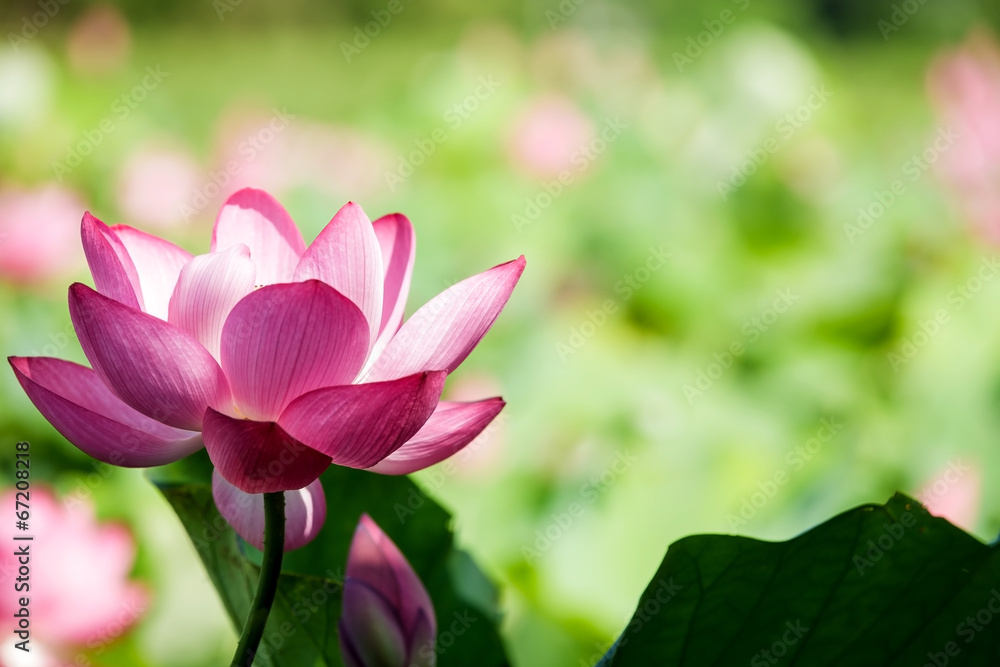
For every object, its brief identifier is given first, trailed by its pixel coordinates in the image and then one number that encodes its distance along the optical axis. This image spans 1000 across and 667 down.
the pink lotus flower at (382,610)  2.05
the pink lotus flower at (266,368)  1.97
